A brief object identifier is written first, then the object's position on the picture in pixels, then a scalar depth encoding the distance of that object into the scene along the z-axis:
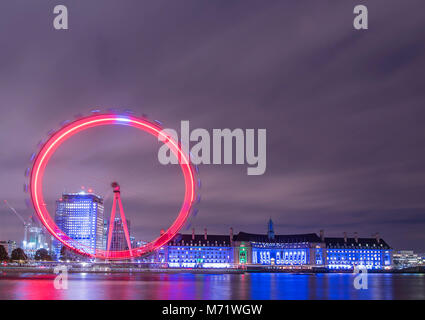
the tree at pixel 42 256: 147.82
